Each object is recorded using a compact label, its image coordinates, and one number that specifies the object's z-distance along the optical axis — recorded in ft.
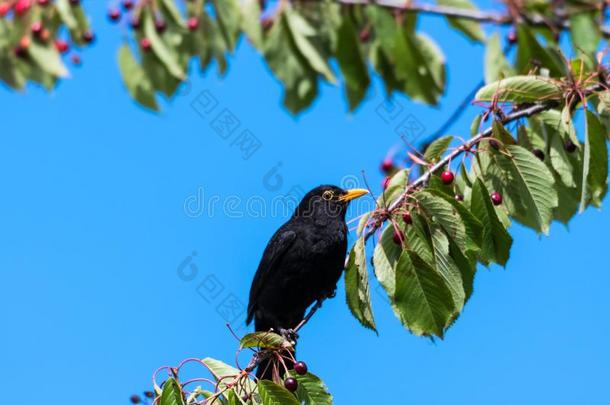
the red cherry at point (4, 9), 31.58
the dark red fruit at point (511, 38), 38.80
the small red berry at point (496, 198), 33.04
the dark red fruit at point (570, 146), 34.45
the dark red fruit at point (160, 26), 31.45
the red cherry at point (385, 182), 34.25
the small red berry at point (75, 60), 40.69
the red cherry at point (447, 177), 32.79
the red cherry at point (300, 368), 29.58
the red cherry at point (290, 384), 29.01
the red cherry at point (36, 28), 30.63
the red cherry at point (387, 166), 41.68
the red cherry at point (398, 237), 29.78
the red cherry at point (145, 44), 31.45
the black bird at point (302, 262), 45.52
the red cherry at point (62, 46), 32.73
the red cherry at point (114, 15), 35.70
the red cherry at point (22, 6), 31.96
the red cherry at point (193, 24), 31.60
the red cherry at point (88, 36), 33.03
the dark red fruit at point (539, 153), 35.68
